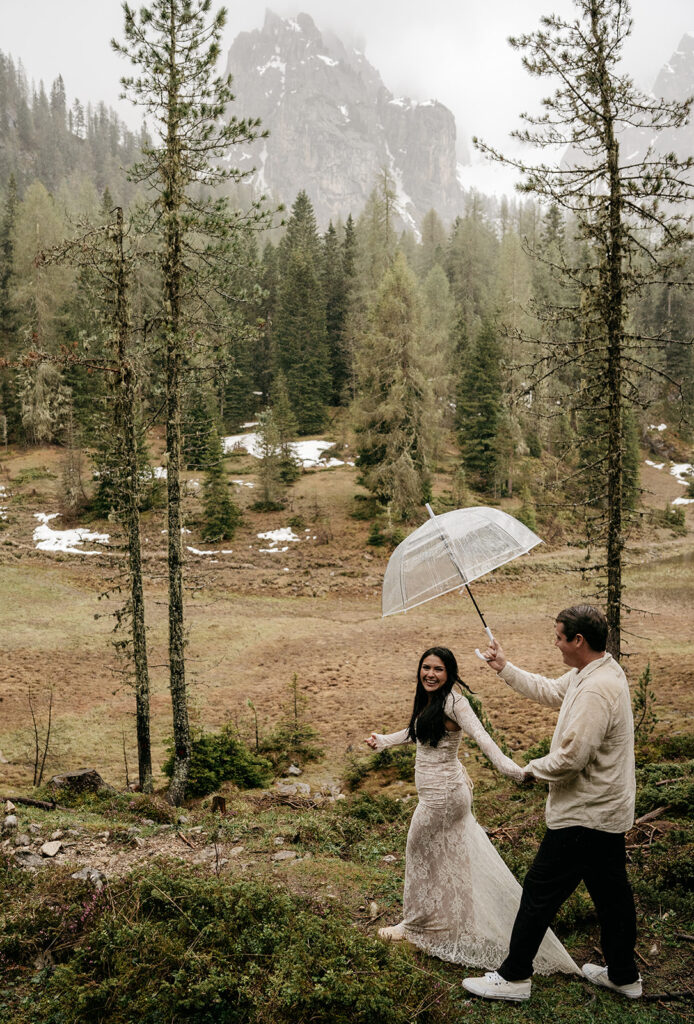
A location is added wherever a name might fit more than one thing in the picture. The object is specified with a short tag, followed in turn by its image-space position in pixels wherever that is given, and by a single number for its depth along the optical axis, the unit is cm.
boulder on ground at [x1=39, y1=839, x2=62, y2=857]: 612
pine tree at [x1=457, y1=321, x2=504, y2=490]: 3462
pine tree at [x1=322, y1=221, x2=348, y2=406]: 4891
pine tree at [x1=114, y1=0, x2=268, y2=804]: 884
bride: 404
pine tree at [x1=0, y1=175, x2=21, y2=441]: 4197
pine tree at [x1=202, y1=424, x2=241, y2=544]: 2866
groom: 341
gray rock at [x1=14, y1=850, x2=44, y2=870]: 565
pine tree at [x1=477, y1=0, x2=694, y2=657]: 853
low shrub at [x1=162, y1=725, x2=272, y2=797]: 995
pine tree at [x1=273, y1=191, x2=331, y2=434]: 4516
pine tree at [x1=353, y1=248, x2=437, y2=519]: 2739
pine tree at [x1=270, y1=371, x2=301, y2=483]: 3312
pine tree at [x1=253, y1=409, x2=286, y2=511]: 3083
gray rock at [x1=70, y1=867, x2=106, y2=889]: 485
